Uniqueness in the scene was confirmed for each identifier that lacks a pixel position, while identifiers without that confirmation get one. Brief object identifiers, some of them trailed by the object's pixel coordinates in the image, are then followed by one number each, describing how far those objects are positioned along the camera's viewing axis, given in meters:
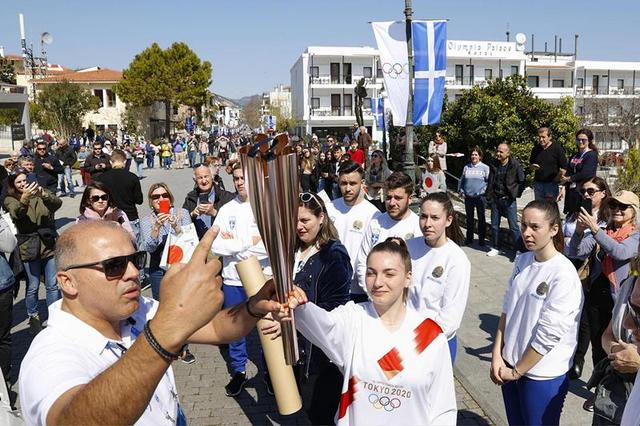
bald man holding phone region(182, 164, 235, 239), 6.69
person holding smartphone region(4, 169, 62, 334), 6.43
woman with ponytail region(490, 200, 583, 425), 3.27
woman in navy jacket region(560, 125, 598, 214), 8.68
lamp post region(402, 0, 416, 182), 10.83
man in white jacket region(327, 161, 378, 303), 5.65
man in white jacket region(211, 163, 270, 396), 5.09
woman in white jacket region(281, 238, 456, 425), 2.57
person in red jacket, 13.86
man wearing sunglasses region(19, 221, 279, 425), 1.38
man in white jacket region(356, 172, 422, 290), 4.84
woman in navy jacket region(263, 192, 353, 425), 3.39
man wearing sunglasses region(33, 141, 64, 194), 12.31
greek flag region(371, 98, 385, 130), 21.01
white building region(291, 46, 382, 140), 63.00
